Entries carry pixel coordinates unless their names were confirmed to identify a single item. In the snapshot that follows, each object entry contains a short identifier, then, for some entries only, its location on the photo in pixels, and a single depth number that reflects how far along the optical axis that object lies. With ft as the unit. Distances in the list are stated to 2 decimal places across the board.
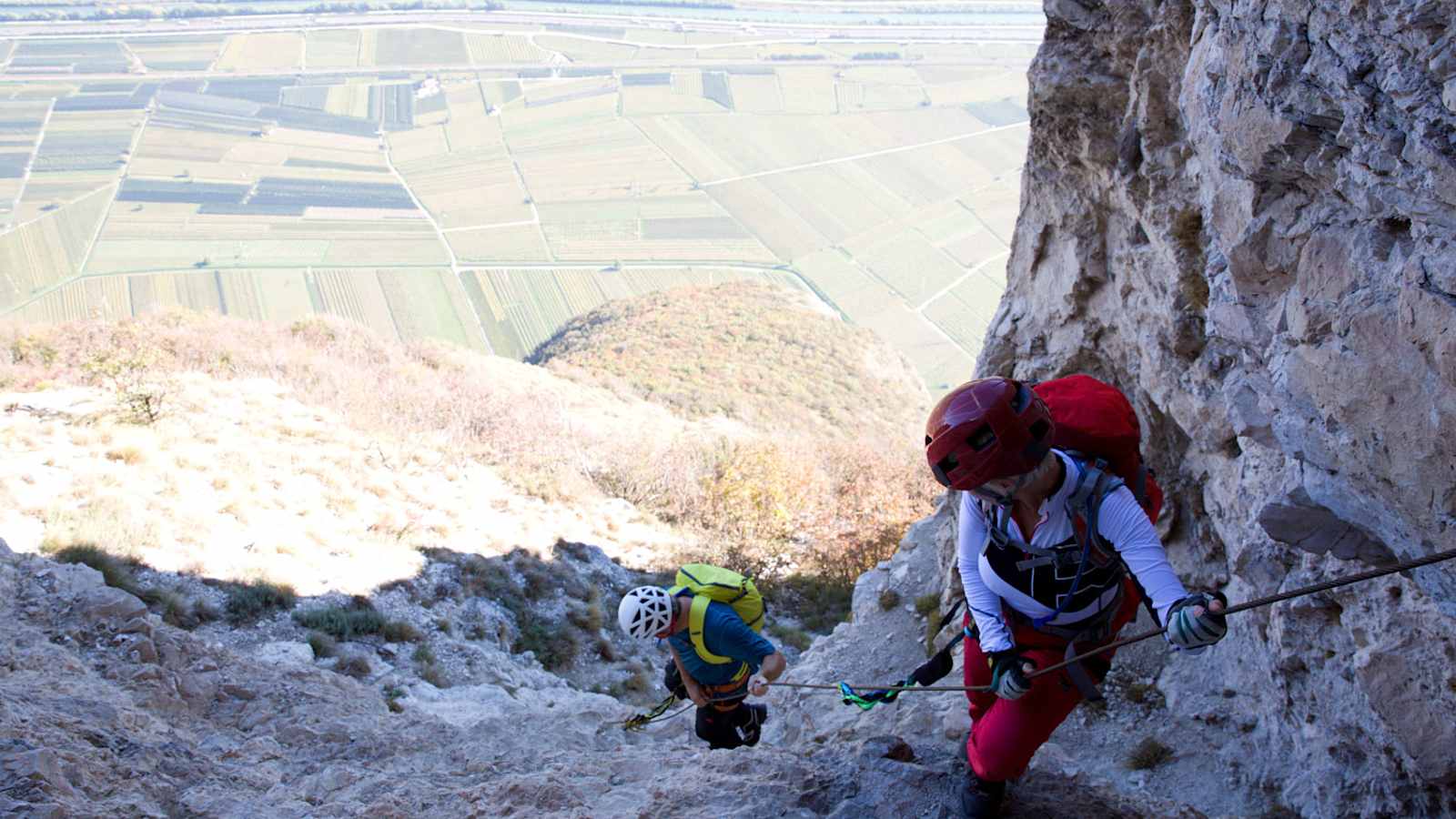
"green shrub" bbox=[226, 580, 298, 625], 32.09
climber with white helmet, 17.47
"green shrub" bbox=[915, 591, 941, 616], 32.22
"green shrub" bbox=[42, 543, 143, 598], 30.14
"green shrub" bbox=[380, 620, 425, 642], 33.88
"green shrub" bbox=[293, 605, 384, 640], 32.65
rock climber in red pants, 11.72
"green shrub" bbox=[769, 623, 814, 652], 43.01
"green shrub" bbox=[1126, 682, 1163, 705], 23.56
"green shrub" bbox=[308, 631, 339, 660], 31.09
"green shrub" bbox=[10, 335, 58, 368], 57.52
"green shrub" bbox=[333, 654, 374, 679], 30.60
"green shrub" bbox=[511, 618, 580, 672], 37.86
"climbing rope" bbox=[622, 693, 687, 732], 23.07
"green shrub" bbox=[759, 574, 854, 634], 45.70
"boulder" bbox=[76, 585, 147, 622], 25.94
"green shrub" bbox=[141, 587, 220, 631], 30.40
